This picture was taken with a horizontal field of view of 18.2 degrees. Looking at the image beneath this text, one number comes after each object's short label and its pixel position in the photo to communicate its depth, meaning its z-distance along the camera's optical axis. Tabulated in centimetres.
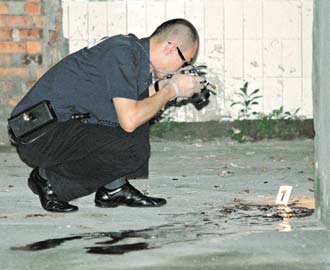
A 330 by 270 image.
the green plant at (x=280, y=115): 1013
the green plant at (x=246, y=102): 1009
